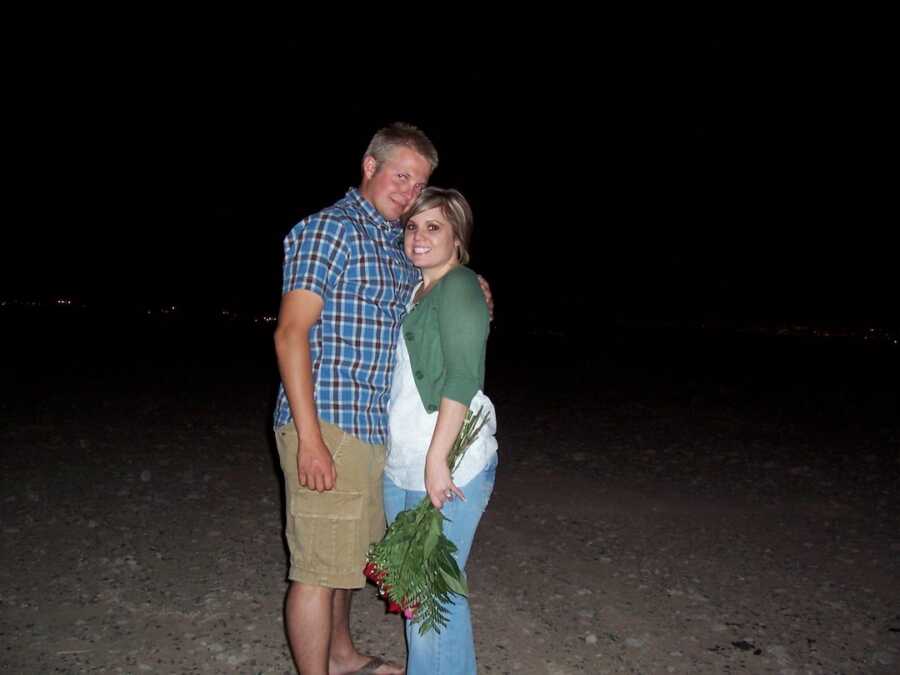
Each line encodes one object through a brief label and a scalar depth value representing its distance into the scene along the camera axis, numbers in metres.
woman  2.20
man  2.29
